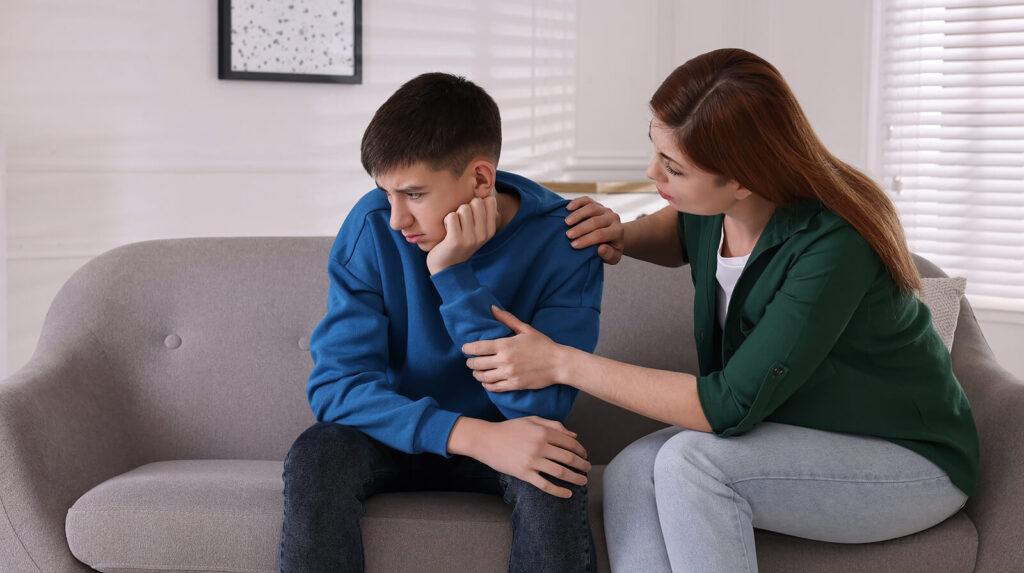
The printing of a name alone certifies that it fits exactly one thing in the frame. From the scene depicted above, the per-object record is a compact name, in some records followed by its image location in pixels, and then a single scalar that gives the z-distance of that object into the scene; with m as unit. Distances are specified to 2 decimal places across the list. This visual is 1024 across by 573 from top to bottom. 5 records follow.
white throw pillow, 1.77
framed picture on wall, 3.09
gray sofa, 1.41
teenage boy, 1.34
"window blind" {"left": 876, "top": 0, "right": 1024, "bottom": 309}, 3.00
